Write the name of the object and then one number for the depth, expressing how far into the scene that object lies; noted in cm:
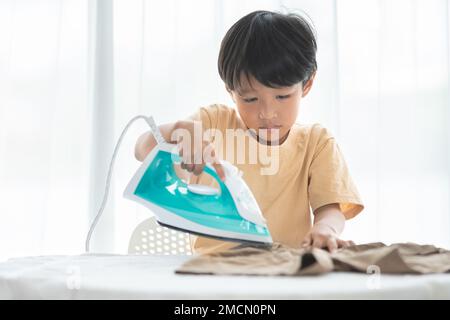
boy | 132
